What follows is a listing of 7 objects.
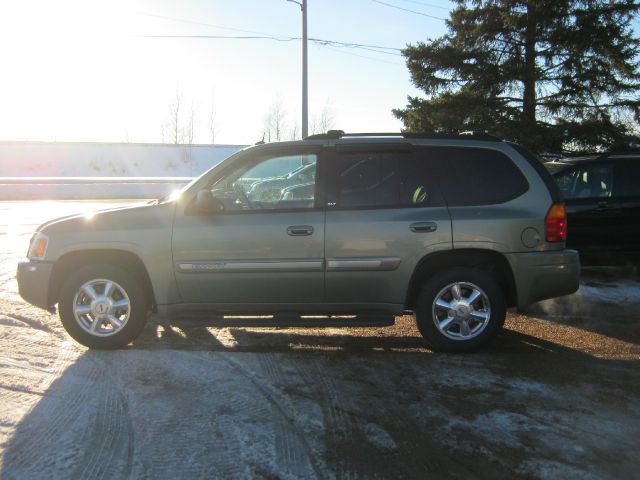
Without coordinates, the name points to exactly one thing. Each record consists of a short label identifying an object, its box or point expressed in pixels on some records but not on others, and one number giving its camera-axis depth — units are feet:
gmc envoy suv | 15.24
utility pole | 68.85
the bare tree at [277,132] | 155.63
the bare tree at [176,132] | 168.66
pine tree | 47.01
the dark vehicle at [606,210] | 24.80
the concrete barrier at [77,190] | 80.33
